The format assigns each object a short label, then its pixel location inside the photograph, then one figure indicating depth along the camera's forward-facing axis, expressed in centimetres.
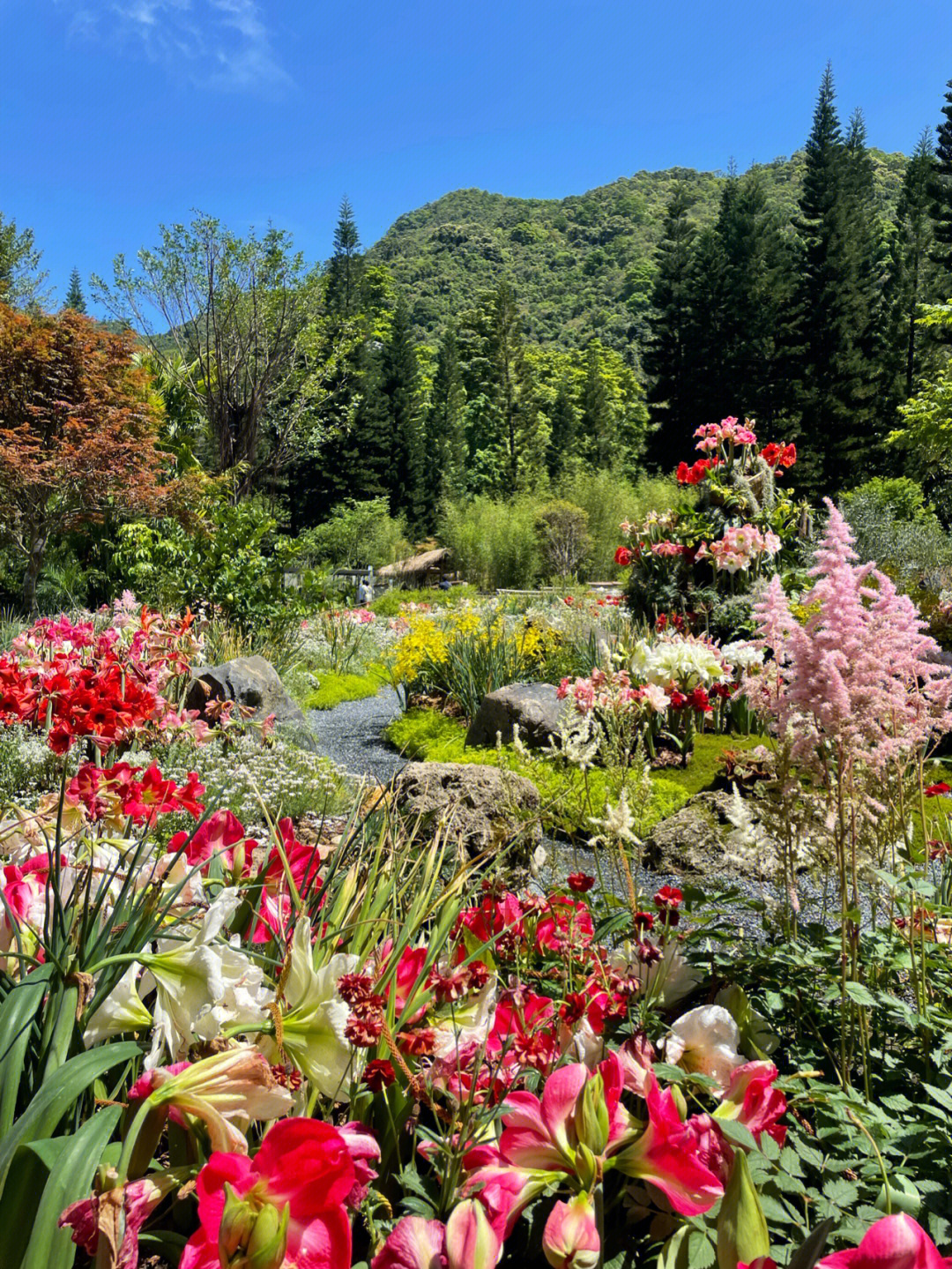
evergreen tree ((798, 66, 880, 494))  2622
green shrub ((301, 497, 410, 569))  2617
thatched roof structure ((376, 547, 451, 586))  2309
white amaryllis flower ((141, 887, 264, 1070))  79
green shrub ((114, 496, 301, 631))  933
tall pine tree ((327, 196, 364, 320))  3428
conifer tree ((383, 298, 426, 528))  3191
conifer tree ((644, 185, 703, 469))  3006
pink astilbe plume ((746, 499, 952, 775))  120
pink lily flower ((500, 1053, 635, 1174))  84
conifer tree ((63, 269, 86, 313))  5604
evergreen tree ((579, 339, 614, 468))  3519
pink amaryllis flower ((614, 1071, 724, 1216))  80
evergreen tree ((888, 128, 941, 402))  2662
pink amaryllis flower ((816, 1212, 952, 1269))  63
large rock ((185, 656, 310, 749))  626
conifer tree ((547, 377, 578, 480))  3356
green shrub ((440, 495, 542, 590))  2317
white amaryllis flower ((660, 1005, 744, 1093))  108
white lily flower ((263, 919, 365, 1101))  83
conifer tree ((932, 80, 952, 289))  2364
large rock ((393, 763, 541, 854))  304
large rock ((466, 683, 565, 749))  528
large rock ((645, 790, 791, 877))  355
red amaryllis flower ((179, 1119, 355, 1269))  66
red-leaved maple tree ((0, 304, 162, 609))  1116
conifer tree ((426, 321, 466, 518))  3253
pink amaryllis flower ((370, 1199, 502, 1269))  74
